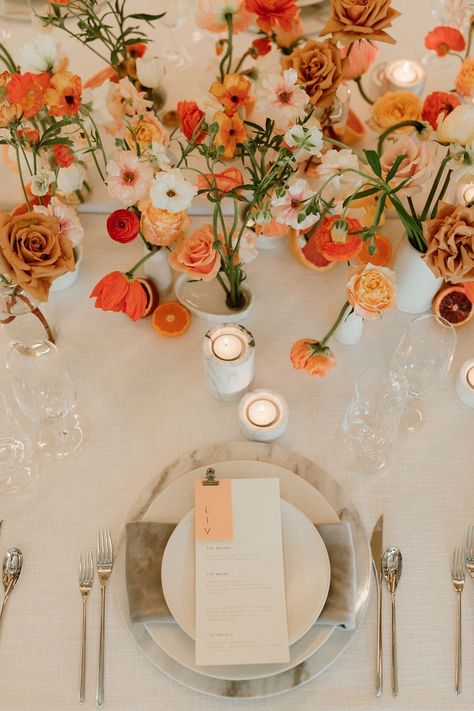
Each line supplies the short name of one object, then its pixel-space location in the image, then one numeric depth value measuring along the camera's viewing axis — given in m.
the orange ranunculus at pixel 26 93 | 0.95
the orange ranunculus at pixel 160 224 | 1.00
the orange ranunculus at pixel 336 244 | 1.05
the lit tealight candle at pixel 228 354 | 1.07
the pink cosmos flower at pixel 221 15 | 1.14
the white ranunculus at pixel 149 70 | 1.15
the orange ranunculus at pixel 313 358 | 1.11
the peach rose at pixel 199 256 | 0.97
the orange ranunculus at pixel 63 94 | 0.98
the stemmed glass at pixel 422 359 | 1.13
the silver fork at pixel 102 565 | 0.97
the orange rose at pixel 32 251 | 0.89
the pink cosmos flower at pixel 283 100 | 0.91
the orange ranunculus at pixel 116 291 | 1.02
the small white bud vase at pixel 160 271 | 1.21
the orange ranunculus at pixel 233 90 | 1.10
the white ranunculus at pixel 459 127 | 0.86
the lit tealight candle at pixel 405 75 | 1.46
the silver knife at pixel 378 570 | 0.96
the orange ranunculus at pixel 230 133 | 1.00
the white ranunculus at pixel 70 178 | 1.15
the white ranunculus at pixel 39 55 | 1.05
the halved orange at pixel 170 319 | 1.24
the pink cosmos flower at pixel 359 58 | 1.28
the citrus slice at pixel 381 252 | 1.30
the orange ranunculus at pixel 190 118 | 1.08
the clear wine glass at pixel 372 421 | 1.12
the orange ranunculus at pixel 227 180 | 0.94
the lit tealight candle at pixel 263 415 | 1.11
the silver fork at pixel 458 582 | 0.96
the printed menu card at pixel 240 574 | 0.93
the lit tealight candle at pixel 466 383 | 1.17
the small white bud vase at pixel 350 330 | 1.19
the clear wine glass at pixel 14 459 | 1.11
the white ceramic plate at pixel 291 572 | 0.95
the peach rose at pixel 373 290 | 0.99
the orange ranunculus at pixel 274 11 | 1.12
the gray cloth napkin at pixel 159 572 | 0.96
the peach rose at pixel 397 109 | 1.33
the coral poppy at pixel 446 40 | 1.38
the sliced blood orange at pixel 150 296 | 1.23
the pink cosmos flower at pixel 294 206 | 0.95
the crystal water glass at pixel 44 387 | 1.12
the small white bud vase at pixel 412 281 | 1.17
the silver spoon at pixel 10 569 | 1.01
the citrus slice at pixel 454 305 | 1.24
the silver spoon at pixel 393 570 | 1.00
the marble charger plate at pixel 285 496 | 0.94
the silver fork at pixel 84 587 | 0.95
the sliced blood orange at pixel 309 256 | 1.29
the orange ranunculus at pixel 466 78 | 1.24
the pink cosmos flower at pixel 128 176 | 0.92
